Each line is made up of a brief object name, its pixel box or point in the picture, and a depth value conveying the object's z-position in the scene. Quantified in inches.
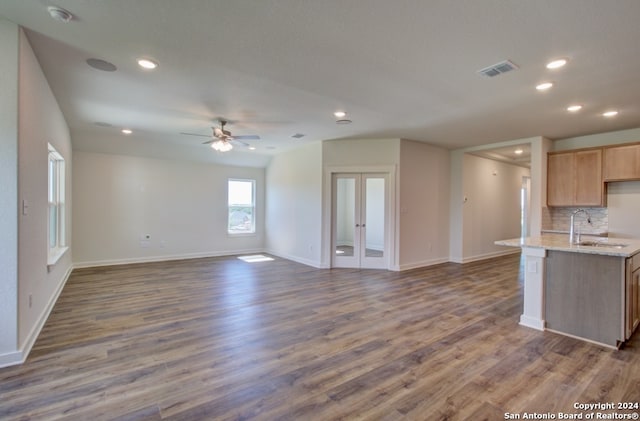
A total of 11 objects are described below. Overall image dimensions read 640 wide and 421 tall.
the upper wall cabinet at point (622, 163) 198.1
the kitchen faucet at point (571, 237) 142.9
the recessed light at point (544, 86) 134.6
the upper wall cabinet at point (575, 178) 214.2
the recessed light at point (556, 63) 113.9
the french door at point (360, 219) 256.8
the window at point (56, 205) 183.5
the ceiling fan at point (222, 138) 197.6
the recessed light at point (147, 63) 118.2
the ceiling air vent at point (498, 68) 116.8
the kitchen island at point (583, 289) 118.2
